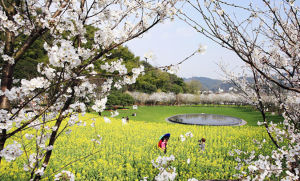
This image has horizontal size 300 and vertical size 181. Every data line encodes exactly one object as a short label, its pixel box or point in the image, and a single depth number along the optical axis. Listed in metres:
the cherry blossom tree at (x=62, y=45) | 1.60
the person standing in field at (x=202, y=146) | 7.96
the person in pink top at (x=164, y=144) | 7.32
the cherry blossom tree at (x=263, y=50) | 1.77
